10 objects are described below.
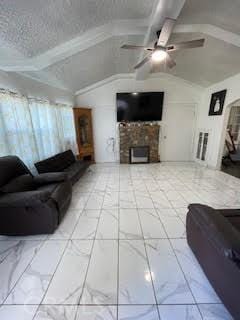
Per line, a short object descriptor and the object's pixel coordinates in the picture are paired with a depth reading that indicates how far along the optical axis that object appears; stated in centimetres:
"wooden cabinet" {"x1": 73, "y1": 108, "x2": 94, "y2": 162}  504
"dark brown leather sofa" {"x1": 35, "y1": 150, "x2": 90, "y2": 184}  308
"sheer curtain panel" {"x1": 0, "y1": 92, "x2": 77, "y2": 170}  244
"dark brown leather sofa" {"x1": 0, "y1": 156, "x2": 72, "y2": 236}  194
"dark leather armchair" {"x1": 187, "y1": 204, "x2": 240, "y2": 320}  106
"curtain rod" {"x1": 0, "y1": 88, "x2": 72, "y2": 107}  236
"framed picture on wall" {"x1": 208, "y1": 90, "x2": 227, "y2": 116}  431
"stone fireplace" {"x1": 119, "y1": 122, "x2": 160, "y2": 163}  544
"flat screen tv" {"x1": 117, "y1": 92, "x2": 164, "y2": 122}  521
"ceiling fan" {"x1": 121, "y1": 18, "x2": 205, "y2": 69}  196
